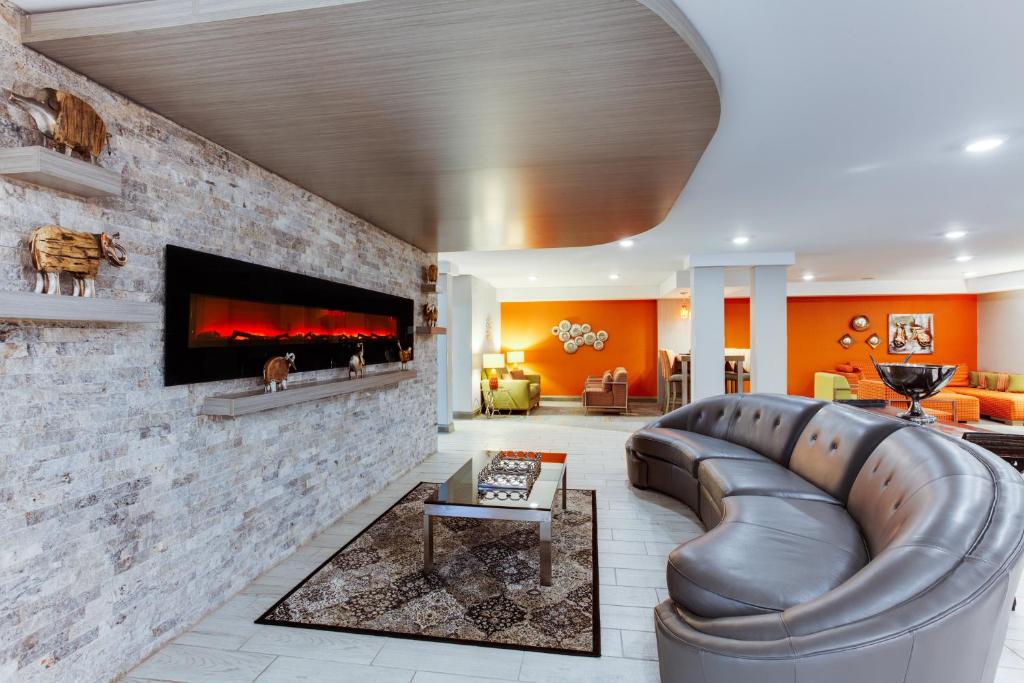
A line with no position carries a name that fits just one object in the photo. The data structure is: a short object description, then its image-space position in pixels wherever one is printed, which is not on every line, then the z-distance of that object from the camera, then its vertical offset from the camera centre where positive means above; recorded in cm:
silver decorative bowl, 251 -18
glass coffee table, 273 -91
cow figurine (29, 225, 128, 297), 168 +30
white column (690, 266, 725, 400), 688 +21
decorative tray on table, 294 -84
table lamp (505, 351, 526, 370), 1030 -29
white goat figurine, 376 -17
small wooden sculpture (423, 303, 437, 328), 552 +31
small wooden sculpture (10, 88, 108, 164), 168 +77
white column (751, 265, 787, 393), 676 +22
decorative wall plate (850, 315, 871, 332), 1033 +45
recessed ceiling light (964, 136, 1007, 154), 281 +114
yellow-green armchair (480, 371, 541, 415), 894 -91
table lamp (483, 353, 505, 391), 913 -36
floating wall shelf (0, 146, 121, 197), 158 +56
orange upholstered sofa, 809 -92
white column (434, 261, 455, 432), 738 -25
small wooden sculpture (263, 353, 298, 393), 287 -18
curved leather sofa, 134 -80
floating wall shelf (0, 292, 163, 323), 150 +11
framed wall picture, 1009 +25
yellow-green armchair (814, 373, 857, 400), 838 -73
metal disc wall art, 1112 +15
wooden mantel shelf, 245 -30
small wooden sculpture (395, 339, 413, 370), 471 -13
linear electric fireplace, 235 +14
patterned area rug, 236 -133
